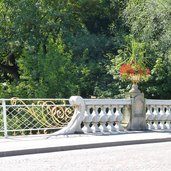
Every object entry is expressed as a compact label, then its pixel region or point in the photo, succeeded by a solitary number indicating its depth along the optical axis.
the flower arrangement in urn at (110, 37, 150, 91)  17.17
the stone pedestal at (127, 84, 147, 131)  17.02
